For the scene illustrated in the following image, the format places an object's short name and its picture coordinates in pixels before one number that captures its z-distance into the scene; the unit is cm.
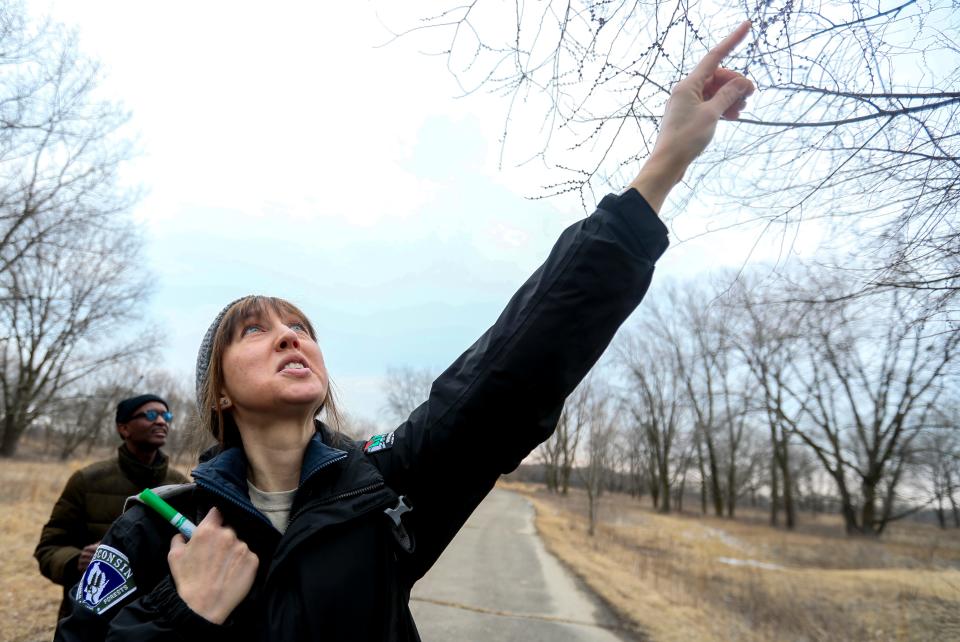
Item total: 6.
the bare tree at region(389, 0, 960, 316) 250
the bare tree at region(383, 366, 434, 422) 6353
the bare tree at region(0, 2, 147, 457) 891
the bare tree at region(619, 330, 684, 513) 4621
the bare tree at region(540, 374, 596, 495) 2738
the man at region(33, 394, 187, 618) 354
